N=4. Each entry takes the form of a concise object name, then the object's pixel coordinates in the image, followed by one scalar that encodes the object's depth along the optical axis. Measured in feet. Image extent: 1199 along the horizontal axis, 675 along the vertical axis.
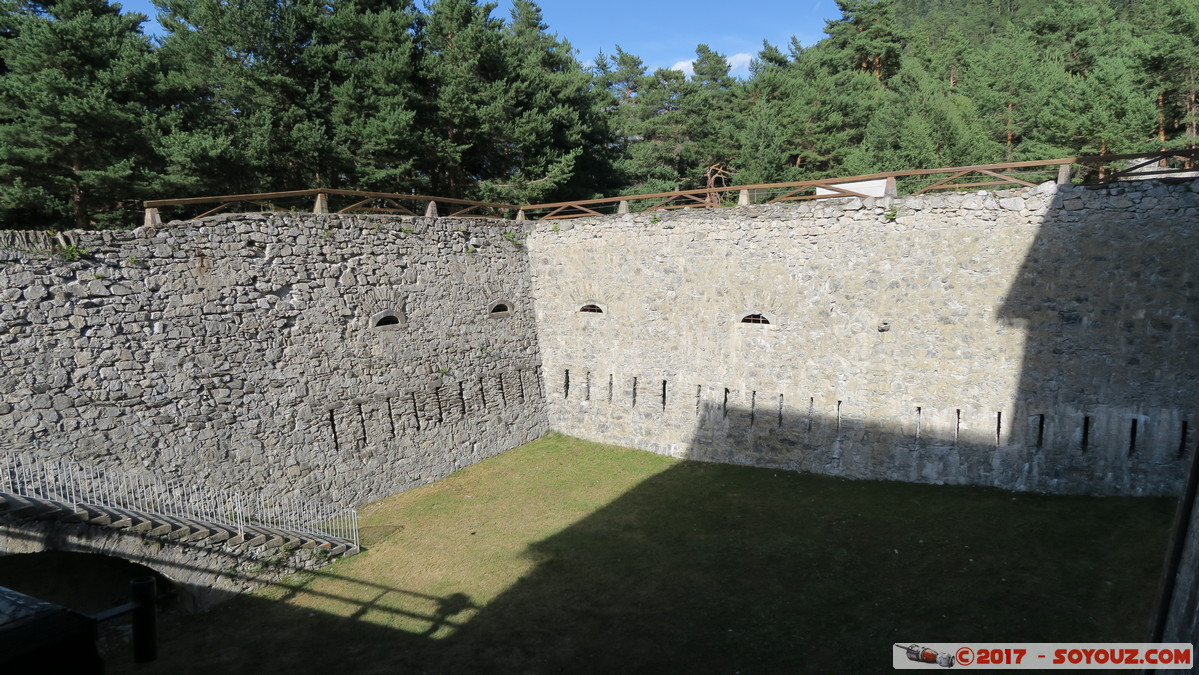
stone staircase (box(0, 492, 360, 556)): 23.00
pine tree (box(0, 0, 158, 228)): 46.57
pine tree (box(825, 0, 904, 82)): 99.86
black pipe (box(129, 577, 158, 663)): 8.82
